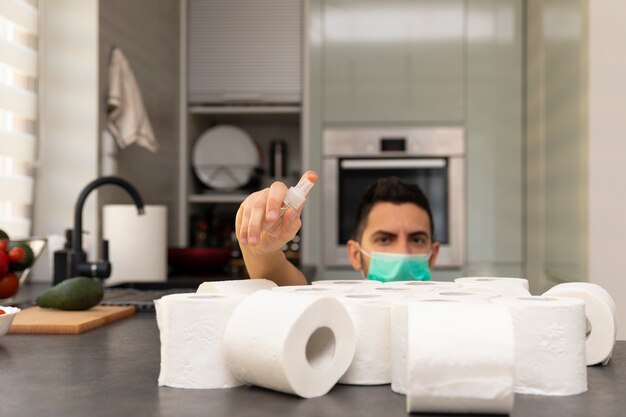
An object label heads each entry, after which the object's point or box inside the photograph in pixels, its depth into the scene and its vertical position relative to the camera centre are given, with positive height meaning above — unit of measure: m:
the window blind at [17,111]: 2.37 +0.34
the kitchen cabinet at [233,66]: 3.53 +0.71
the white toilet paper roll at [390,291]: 0.84 -0.09
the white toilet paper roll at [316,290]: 0.83 -0.09
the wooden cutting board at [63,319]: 1.29 -0.19
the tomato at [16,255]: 1.57 -0.08
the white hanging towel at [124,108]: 2.63 +0.38
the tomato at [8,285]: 1.57 -0.15
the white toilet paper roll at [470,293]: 0.80 -0.09
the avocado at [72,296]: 1.47 -0.16
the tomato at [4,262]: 1.54 -0.10
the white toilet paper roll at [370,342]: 0.78 -0.13
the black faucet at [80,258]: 1.79 -0.10
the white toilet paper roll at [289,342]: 0.71 -0.12
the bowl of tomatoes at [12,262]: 1.56 -0.10
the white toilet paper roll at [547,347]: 0.73 -0.13
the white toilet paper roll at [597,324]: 0.89 -0.13
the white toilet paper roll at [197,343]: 0.78 -0.13
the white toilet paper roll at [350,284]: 0.94 -0.09
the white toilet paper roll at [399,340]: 0.74 -0.12
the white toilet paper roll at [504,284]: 0.95 -0.09
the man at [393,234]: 1.79 -0.05
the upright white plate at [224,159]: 3.57 +0.27
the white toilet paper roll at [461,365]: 0.65 -0.13
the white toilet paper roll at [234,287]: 0.91 -0.09
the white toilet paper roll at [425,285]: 0.91 -0.09
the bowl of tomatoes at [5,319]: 1.13 -0.16
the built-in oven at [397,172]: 3.34 +0.20
